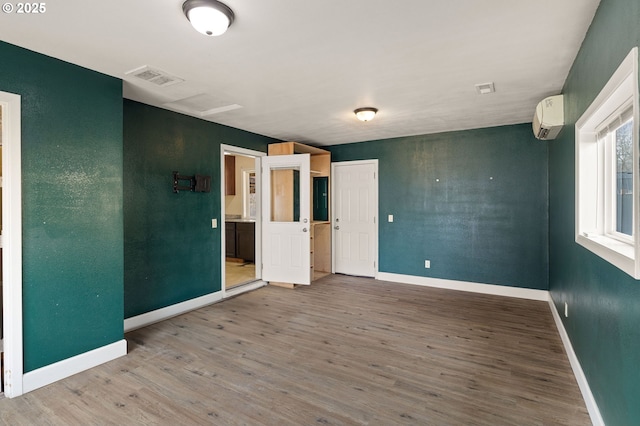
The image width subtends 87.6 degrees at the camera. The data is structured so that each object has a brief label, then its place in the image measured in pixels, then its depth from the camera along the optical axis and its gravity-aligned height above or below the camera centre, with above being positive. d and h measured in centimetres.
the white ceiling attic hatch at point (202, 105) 354 +121
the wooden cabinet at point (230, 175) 793 +89
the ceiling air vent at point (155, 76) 275 +118
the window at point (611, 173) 136 +23
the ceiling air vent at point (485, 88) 309 +117
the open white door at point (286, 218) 508 -9
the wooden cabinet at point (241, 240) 714 -61
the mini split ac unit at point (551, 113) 302 +89
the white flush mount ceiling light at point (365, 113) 381 +114
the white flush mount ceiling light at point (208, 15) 181 +110
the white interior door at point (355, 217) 586 -9
